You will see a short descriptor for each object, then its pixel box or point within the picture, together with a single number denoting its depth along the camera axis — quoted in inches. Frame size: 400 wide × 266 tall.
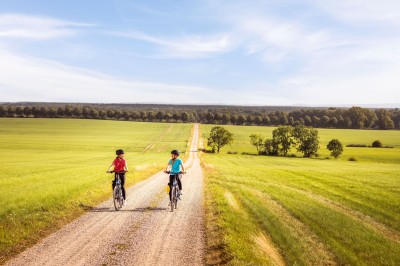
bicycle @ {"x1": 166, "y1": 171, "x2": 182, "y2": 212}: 606.9
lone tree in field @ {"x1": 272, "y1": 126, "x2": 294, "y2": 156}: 4045.3
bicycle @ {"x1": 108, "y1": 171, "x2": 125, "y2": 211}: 598.2
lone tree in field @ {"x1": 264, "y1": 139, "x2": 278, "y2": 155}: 4069.9
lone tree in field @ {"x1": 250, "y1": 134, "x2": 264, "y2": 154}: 4136.3
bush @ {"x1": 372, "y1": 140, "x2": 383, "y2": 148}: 4468.8
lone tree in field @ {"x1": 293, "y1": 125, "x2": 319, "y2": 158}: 3870.6
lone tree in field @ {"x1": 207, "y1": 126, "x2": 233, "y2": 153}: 4196.6
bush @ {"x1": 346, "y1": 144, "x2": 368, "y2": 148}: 4574.3
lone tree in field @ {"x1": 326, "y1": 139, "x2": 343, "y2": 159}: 3577.8
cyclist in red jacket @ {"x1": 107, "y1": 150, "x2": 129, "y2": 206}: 627.5
